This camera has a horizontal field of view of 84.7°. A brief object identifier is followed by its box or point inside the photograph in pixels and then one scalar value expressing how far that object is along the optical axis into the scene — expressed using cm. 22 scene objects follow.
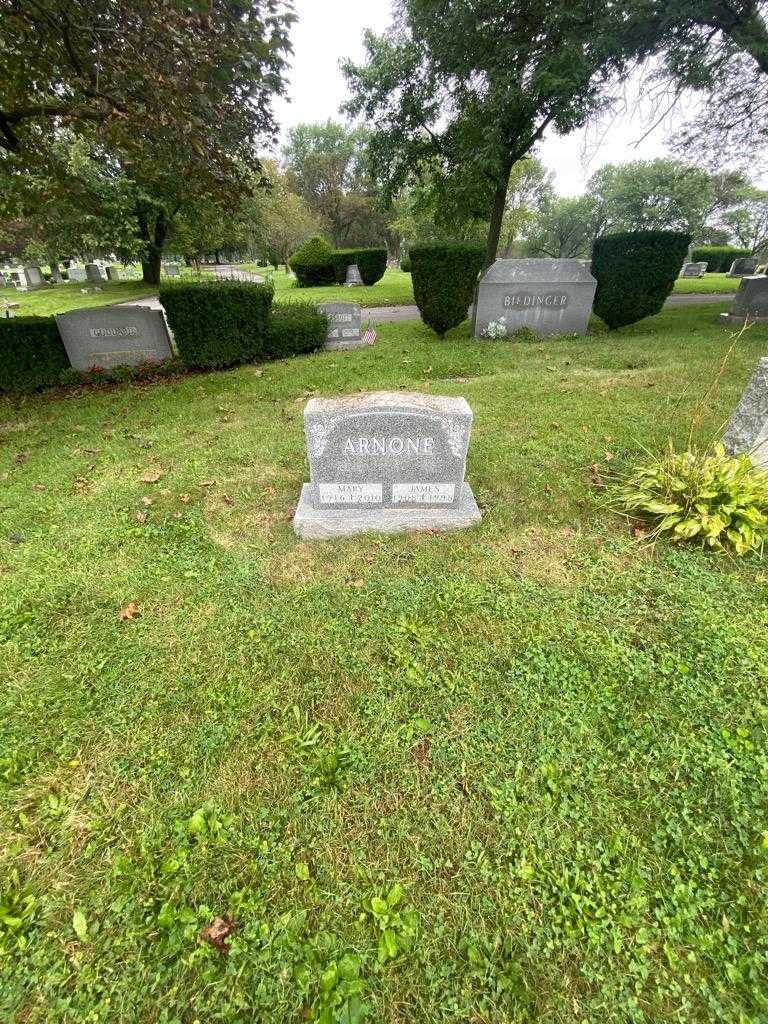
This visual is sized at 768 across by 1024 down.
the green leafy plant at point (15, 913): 147
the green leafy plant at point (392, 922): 144
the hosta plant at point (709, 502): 311
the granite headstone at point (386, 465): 322
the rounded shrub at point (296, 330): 886
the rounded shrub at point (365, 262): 2452
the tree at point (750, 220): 5019
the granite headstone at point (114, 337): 769
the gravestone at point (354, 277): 2462
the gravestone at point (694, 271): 3081
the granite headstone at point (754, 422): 349
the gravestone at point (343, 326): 979
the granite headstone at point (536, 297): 948
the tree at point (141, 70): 482
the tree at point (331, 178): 4584
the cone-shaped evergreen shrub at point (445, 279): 909
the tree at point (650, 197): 4438
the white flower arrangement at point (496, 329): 982
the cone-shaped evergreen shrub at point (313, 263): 2508
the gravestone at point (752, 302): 1047
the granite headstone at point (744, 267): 2719
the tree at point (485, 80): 939
